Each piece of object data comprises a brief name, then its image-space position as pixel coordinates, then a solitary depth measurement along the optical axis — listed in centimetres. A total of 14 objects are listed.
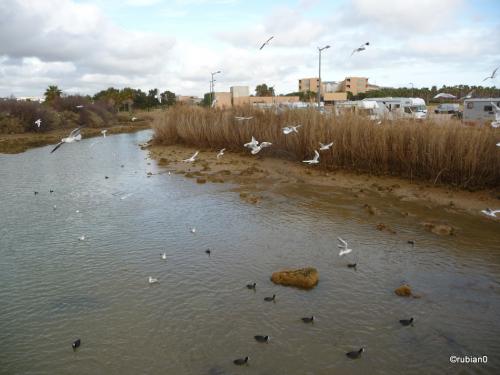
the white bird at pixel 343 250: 862
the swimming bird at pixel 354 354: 548
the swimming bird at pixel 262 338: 582
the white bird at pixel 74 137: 1125
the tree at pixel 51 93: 6056
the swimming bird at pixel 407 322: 622
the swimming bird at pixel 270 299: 692
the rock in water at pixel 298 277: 735
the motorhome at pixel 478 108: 2602
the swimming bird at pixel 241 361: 532
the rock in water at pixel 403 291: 712
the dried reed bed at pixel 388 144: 1303
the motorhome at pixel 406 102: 3782
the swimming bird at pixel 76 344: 569
